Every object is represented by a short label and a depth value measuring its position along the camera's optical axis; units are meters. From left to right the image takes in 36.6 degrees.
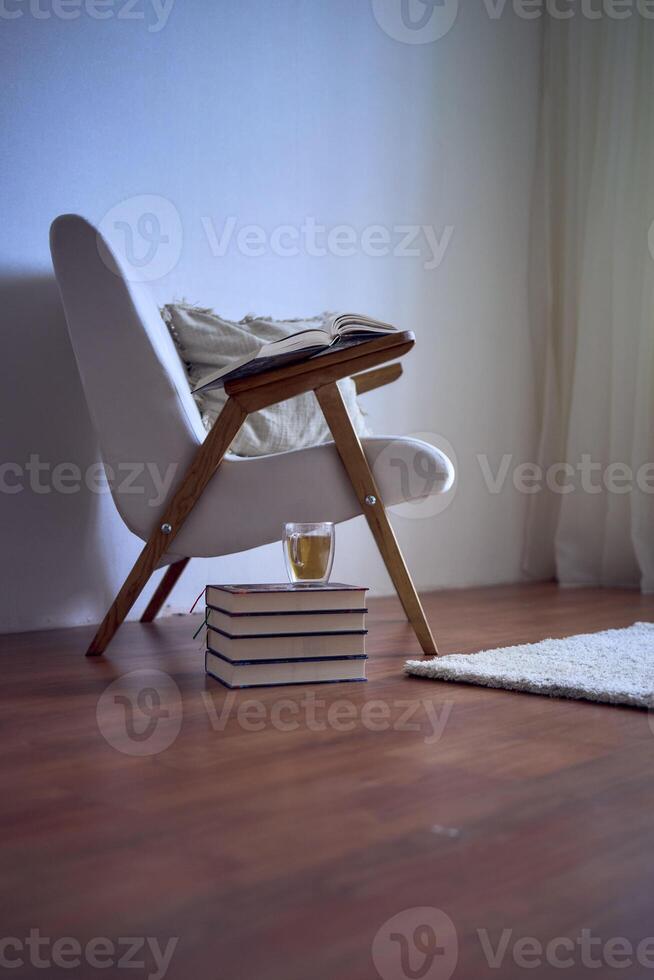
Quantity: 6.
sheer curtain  3.68
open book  1.85
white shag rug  1.54
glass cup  1.79
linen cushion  2.48
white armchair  1.93
